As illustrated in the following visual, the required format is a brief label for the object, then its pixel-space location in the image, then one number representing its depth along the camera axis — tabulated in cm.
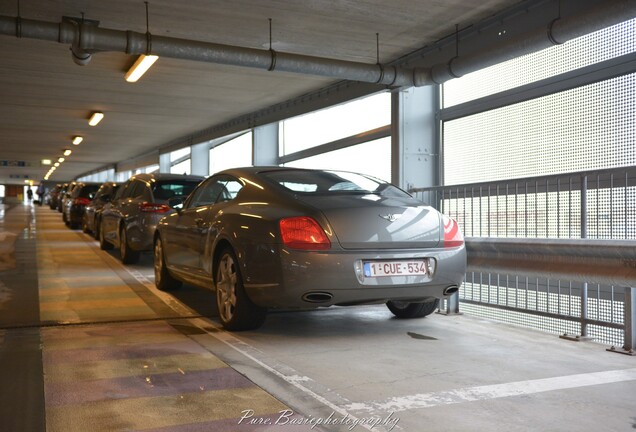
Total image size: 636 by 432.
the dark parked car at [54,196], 3544
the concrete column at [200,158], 2448
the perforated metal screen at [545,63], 796
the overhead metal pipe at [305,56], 734
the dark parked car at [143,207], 989
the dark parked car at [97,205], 1434
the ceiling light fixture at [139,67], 1127
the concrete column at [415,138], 1151
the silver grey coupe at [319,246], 491
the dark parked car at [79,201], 1945
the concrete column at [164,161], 2832
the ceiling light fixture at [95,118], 1873
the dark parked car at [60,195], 2966
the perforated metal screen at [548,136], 788
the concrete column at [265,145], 1895
